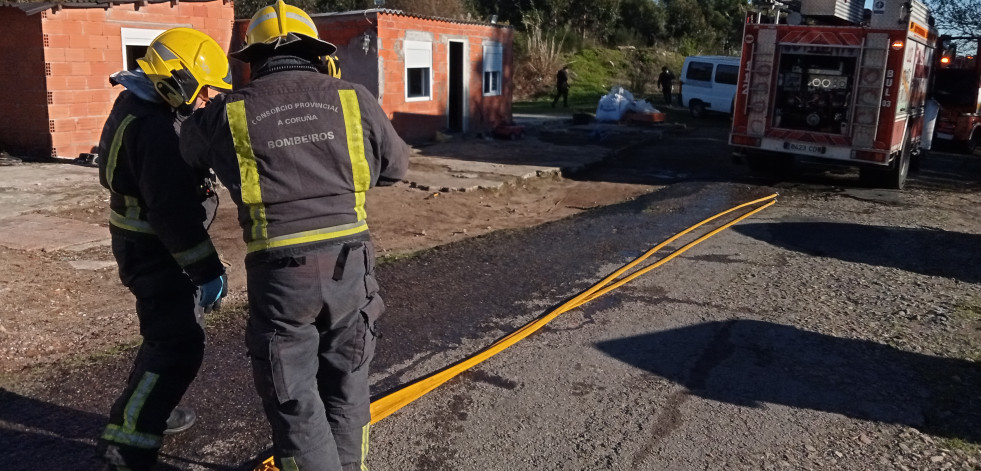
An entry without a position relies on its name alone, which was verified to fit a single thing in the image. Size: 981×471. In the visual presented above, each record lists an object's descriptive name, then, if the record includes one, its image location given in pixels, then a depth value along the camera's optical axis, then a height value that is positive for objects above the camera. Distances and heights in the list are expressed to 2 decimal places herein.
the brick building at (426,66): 16.12 -0.07
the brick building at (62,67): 12.76 -0.28
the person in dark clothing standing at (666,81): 30.38 -0.34
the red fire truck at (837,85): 11.62 -0.11
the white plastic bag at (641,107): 23.64 -1.05
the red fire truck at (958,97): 16.67 -0.31
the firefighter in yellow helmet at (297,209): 2.66 -0.50
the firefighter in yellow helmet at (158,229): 3.06 -0.68
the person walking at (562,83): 28.80 -0.54
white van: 25.84 -0.31
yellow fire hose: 3.97 -1.66
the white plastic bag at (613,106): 23.53 -1.03
